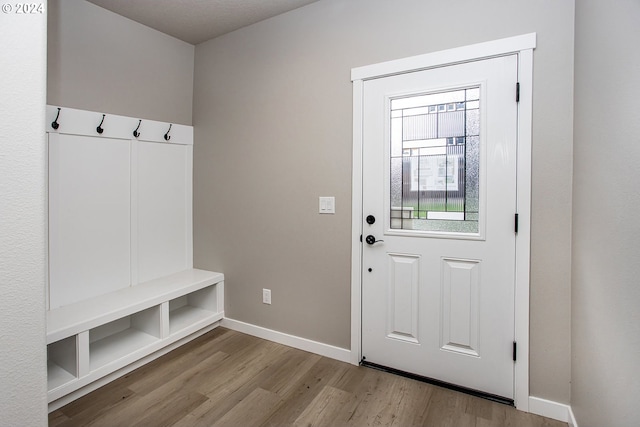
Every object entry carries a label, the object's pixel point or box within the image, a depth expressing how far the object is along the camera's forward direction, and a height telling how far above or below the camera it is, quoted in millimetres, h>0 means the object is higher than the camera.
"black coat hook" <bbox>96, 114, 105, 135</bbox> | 2514 +594
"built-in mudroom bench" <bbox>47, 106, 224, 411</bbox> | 2129 -362
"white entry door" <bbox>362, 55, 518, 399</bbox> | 1937 -86
